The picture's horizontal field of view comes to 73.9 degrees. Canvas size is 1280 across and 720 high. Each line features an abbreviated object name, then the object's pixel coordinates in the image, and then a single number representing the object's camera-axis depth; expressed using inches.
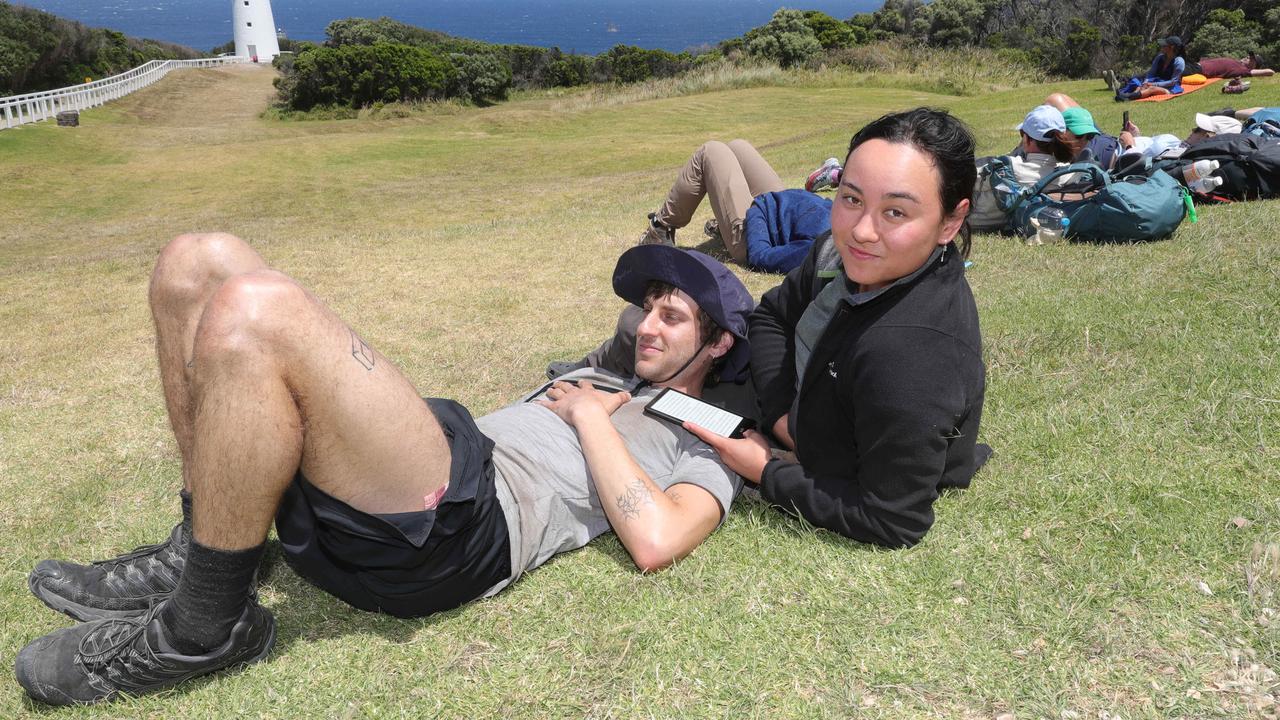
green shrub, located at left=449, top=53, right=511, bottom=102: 1483.8
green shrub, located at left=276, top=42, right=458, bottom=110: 1368.1
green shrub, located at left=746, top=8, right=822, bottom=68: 1507.1
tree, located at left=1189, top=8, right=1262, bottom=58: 949.2
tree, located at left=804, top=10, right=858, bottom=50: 1683.1
